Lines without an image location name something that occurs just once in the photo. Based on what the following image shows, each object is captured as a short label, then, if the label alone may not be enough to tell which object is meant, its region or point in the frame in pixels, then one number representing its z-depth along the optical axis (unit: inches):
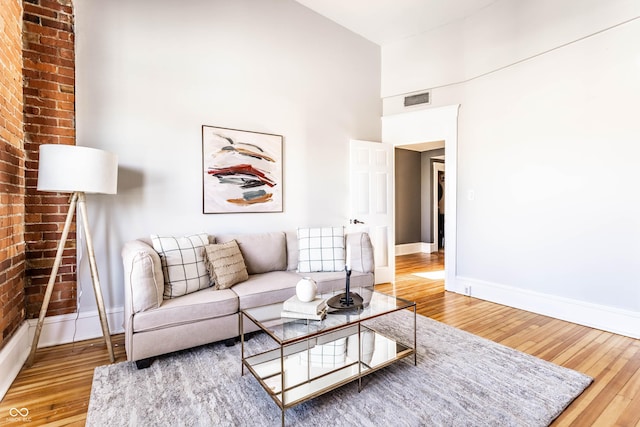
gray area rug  64.4
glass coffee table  66.6
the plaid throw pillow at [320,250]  127.9
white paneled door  167.8
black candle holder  82.3
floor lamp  81.8
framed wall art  125.7
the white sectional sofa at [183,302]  83.5
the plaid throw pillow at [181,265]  95.7
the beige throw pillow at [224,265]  102.6
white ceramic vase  78.6
